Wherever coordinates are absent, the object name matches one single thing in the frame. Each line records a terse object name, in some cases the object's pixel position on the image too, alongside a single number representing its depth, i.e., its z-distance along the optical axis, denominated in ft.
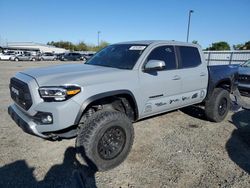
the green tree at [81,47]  294.74
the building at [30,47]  246.88
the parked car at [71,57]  135.54
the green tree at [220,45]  224.74
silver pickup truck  9.45
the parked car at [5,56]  118.01
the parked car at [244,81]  27.07
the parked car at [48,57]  133.98
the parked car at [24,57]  118.93
